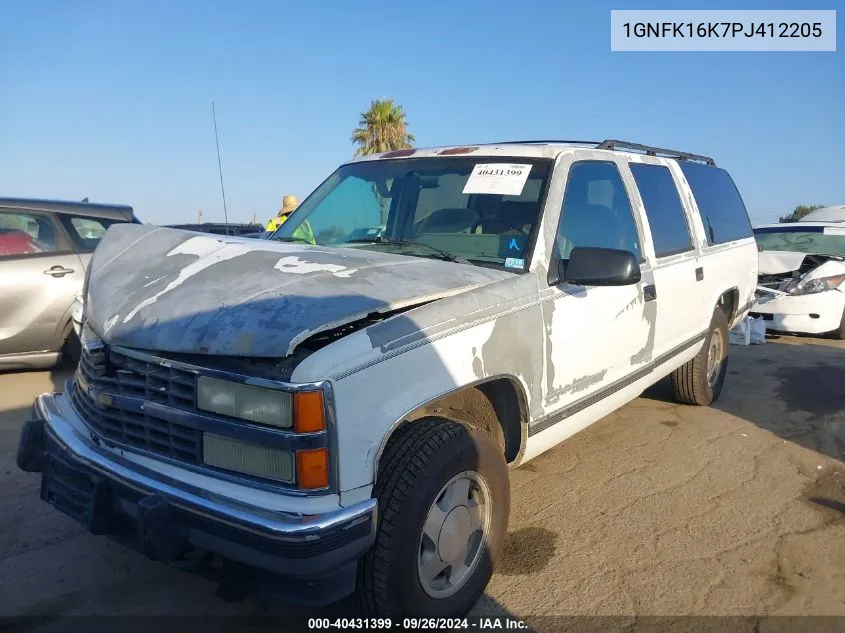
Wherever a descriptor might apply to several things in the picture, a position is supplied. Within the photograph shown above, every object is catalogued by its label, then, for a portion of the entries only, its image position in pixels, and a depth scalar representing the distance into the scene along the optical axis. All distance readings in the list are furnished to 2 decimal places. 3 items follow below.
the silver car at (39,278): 5.82
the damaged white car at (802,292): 8.34
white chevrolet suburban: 2.09
